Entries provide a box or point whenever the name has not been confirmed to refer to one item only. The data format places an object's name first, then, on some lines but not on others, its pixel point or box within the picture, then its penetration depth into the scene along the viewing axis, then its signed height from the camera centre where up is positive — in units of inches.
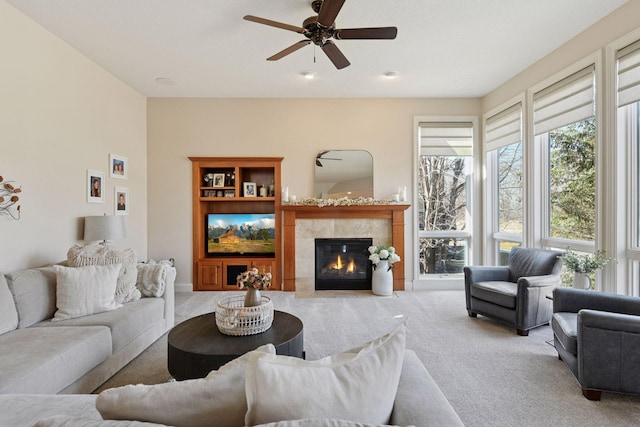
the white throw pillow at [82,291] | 106.7 -25.5
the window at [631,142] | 115.9 +24.4
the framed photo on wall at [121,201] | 179.6 +7.1
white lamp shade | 145.4 -6.3
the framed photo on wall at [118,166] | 174.7 +25.9
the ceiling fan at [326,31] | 102.0 +59.4
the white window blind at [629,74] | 111.9 +47.4
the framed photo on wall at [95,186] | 156.3 +13.3
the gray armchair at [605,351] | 86.6 -38.0
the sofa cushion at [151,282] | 132.8 -27.5
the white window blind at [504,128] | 177.2 +47.9
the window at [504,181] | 181.0 +17.8
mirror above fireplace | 214.1 +24.8
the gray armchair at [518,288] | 134.0 -33.7
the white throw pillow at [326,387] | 33.8 -18.6
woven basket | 92.9 -30.1
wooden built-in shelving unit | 211.3 +0.4
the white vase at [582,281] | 120.6 -25.5
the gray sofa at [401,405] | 39.8 -25.4
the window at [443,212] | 217.6 -0.2
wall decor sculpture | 114.5 +5.3
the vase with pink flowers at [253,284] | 98.2 -21.4
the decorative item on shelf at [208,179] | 216.7 +22.3
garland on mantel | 205.4 +6.4
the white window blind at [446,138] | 215.8 +48.0
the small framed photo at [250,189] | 215.5 +15.5
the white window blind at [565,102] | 132.1 +47.7
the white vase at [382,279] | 200.2 -40.6
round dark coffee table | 79.9 -34.3
